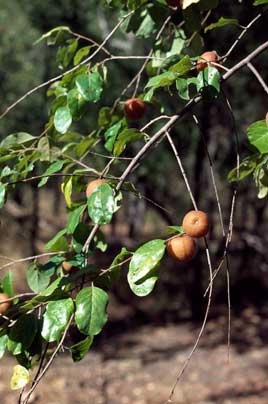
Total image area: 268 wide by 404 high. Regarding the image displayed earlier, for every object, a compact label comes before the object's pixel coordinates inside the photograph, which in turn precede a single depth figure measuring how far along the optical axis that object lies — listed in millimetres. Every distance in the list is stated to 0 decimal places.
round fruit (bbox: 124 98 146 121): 1345
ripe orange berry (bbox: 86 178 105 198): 1127
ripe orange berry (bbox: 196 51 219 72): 1158
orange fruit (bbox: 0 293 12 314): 1104
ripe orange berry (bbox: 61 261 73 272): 1176
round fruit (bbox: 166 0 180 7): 1304
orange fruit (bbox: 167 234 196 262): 1077
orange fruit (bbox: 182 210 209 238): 1071
